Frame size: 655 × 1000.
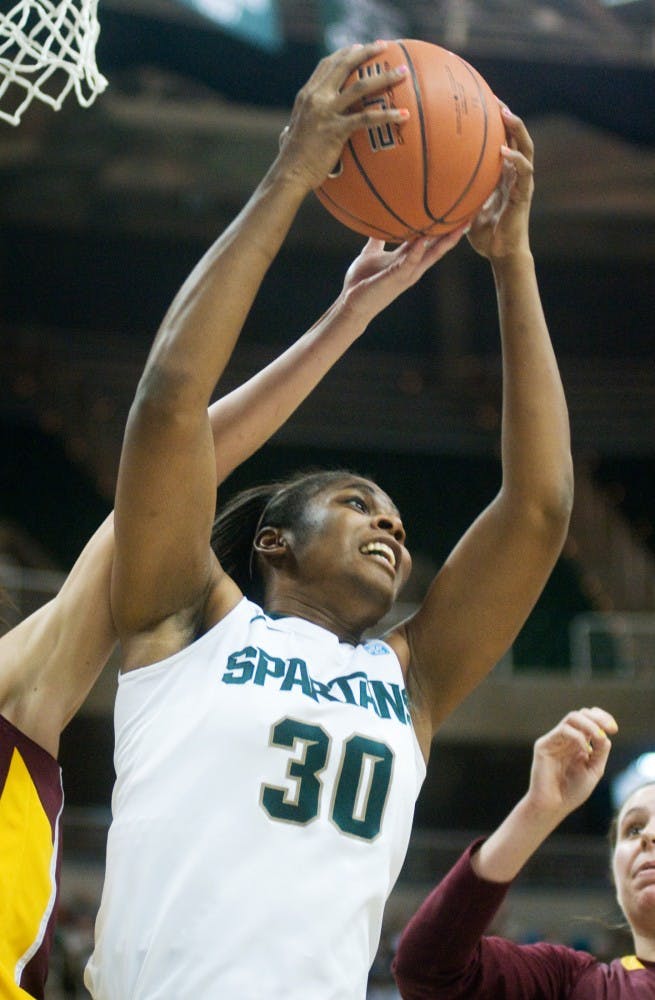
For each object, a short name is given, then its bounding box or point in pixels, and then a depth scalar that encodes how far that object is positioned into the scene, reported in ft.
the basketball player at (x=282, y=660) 14.02
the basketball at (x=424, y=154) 16.63
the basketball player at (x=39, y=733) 15.53
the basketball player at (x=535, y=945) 18.11
